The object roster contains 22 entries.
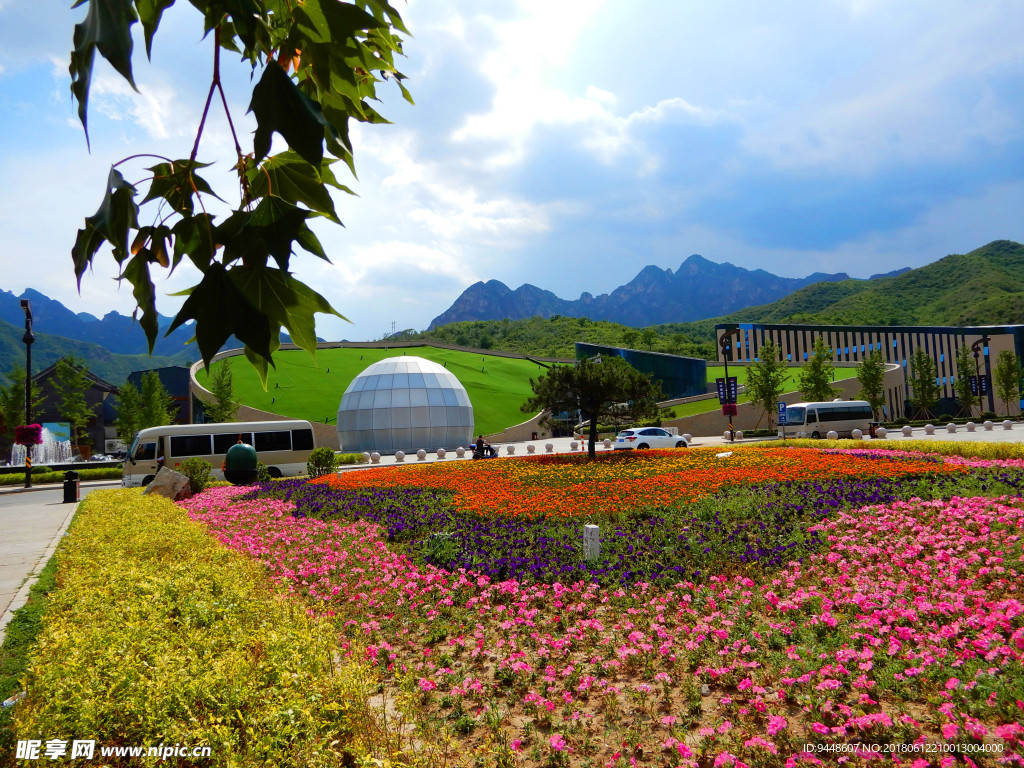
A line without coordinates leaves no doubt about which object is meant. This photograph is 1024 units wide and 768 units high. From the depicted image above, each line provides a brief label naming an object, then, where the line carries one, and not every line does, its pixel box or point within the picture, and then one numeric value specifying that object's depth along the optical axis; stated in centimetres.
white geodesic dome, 4284
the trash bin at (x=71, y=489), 2095
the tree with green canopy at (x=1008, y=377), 5541
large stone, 1842
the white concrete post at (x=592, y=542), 827
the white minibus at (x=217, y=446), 2570
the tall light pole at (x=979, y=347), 6094
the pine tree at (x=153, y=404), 4434
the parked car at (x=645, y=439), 3244
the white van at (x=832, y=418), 3703
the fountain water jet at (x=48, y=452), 4722
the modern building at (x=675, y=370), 6731
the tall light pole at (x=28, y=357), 2380
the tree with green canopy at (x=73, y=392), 4442
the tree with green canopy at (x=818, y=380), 4597
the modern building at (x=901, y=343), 6800
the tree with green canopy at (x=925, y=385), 5466
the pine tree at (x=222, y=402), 4375
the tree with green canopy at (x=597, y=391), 2311
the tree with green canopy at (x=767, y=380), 4362
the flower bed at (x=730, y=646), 407
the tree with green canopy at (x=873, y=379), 5000
